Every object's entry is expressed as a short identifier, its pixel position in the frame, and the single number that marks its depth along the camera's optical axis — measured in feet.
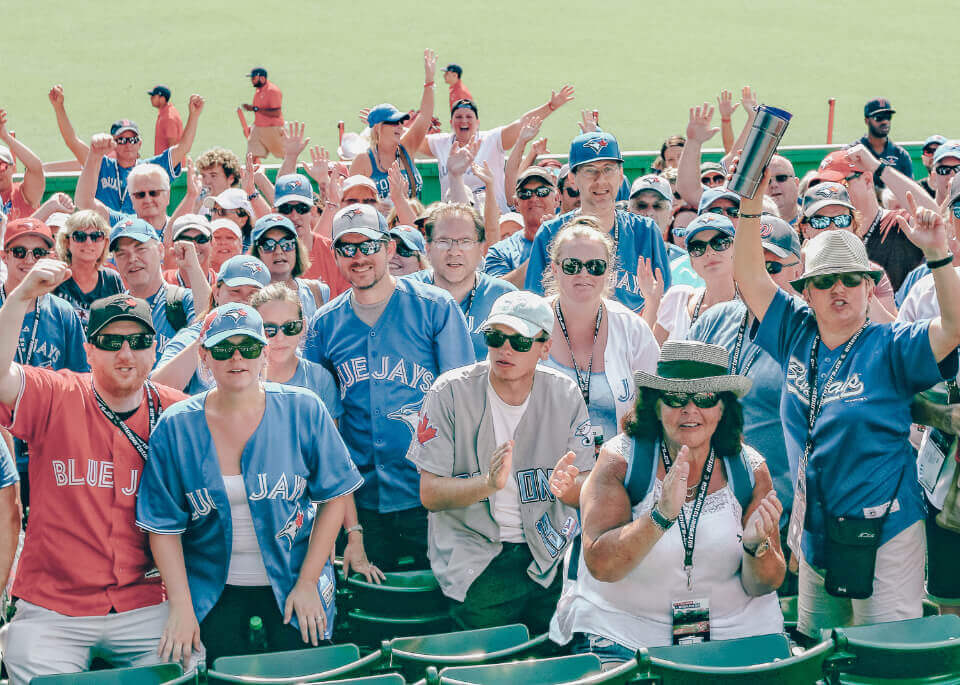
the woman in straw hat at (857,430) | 11.42
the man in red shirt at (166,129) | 41.78
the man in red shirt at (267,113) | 45.98
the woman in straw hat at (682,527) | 10.64
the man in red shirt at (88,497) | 11.50
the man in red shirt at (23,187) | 27.04
